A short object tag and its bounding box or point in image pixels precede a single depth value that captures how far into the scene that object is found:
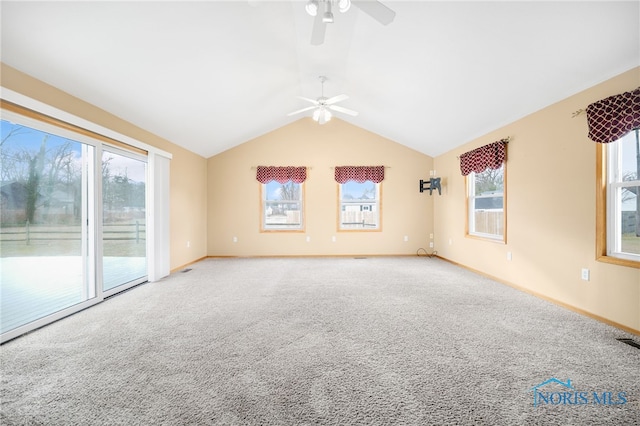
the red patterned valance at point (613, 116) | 2.26
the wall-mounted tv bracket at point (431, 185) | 5.84
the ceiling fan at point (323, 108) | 3.91
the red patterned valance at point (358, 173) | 6.11
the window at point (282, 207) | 6.23
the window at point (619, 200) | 2.44
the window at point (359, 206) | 6.27
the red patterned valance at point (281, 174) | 6.06
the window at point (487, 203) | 4.18
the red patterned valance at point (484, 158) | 3.93
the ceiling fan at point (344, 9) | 2.03
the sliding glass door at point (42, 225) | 2.31
